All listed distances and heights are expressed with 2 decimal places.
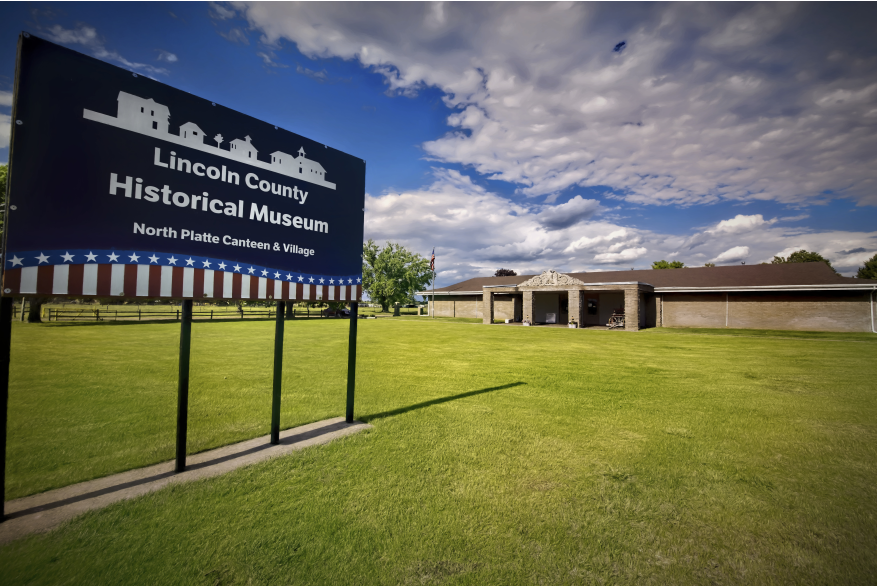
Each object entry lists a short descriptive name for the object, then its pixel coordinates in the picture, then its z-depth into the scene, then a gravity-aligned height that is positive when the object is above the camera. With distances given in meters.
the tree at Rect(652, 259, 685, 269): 68.02 +8.17
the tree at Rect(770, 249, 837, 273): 56.92 +8.66
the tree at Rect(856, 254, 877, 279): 61.09 +7.21
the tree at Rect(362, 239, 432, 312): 54.66 +4.39
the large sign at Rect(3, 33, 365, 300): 3.32 +1.18
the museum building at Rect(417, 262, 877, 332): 23.88 +0.77
